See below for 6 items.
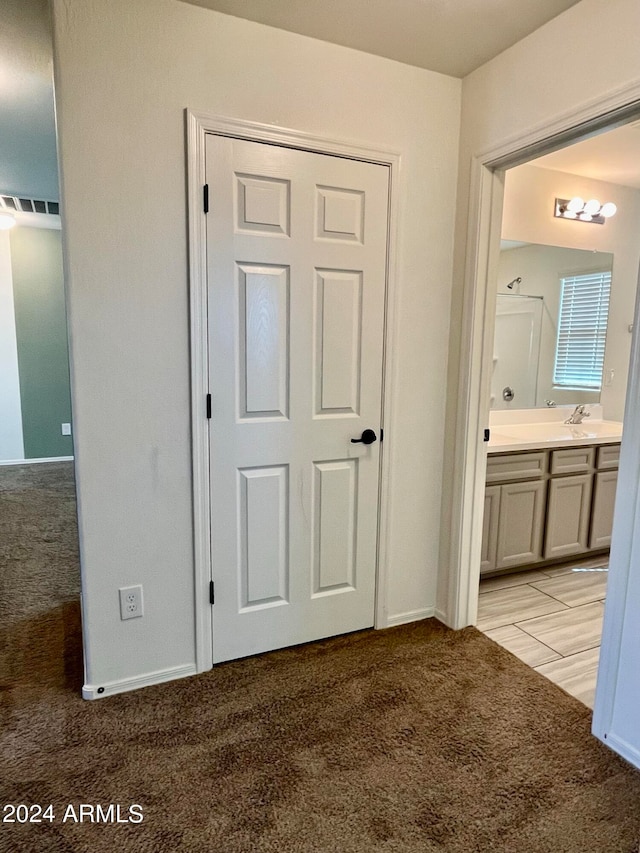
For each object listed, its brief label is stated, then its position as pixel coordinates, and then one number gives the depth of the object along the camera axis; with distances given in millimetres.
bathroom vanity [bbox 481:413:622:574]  2846
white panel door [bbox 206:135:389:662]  1968
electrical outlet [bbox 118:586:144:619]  1942
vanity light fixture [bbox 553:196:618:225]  3383
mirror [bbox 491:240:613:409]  3369
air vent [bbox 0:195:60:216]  4660
